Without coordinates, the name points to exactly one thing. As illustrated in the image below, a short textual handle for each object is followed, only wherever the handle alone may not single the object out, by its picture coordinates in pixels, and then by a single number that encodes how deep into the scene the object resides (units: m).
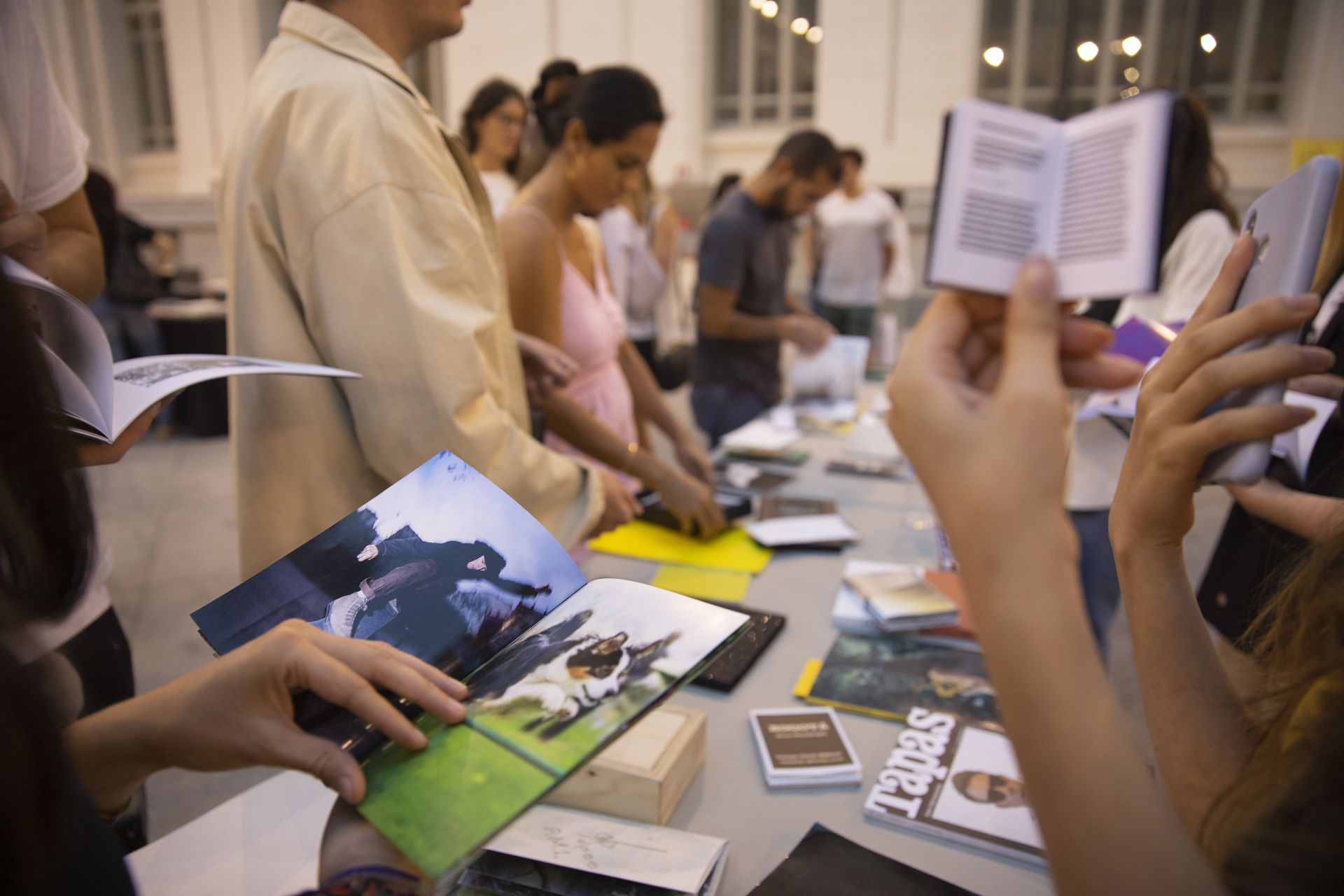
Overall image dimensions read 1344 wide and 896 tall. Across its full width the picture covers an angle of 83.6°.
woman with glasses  3.62
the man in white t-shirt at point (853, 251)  6.07
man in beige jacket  0.89
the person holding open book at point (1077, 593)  0.36
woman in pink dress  1.62
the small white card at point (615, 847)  0.72
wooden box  0.82
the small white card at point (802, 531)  1.67
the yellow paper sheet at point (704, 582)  1.42
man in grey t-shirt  2.69
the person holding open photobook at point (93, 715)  0.37
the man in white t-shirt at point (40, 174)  0.83
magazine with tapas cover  0.82
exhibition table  0.78
